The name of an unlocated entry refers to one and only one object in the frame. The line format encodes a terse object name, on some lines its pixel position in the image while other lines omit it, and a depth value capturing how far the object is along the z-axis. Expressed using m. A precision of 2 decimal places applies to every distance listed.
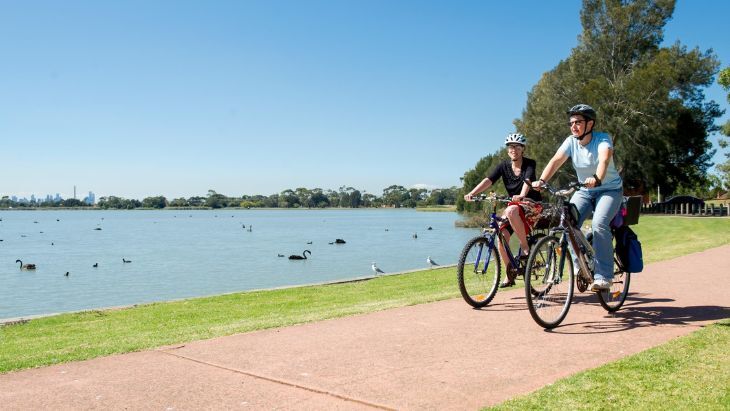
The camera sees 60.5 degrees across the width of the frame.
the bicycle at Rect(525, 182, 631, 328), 6.29
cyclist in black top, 7.41
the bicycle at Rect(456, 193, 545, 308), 7.41
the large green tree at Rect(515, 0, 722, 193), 44.78
